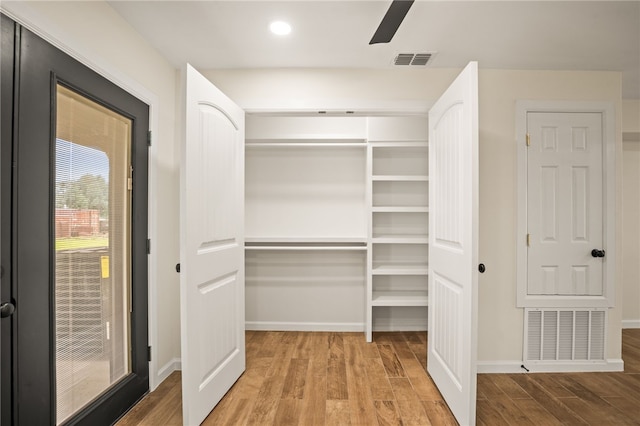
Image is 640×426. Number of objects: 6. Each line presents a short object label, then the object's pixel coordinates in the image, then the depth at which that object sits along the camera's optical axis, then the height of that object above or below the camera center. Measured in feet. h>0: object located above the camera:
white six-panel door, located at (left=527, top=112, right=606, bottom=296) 9.61 +0.29
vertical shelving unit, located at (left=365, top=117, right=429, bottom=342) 12.89 -0.28
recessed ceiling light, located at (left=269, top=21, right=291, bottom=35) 7.41 +4.08
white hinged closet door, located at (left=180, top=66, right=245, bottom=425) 6.47 -0.75
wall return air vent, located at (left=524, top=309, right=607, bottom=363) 9.65 -3.42
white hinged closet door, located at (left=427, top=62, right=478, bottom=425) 6.60 -0.68
